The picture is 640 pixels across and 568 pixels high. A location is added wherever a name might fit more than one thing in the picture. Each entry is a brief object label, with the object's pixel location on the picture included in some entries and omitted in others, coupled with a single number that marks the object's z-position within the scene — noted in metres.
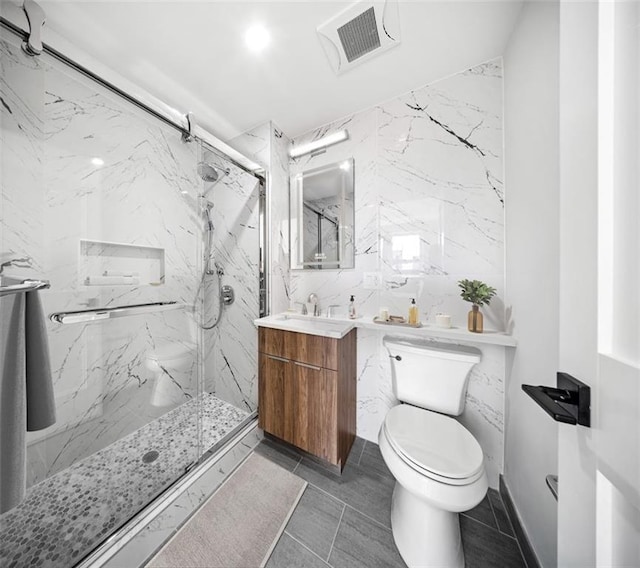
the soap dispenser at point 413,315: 1.30
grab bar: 1.17
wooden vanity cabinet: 1.26
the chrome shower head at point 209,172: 1.54
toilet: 0.82
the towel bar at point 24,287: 0.57
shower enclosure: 1.01
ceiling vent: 0.99
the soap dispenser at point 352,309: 1.50
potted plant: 1.13
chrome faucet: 1.65
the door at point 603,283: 0.32
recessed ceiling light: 1.07
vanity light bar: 1.59
